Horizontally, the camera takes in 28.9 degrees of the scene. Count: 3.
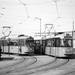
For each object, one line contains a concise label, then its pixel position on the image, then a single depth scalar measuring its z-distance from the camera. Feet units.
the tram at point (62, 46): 53.94
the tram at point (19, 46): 68.74
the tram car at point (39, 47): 74.54
